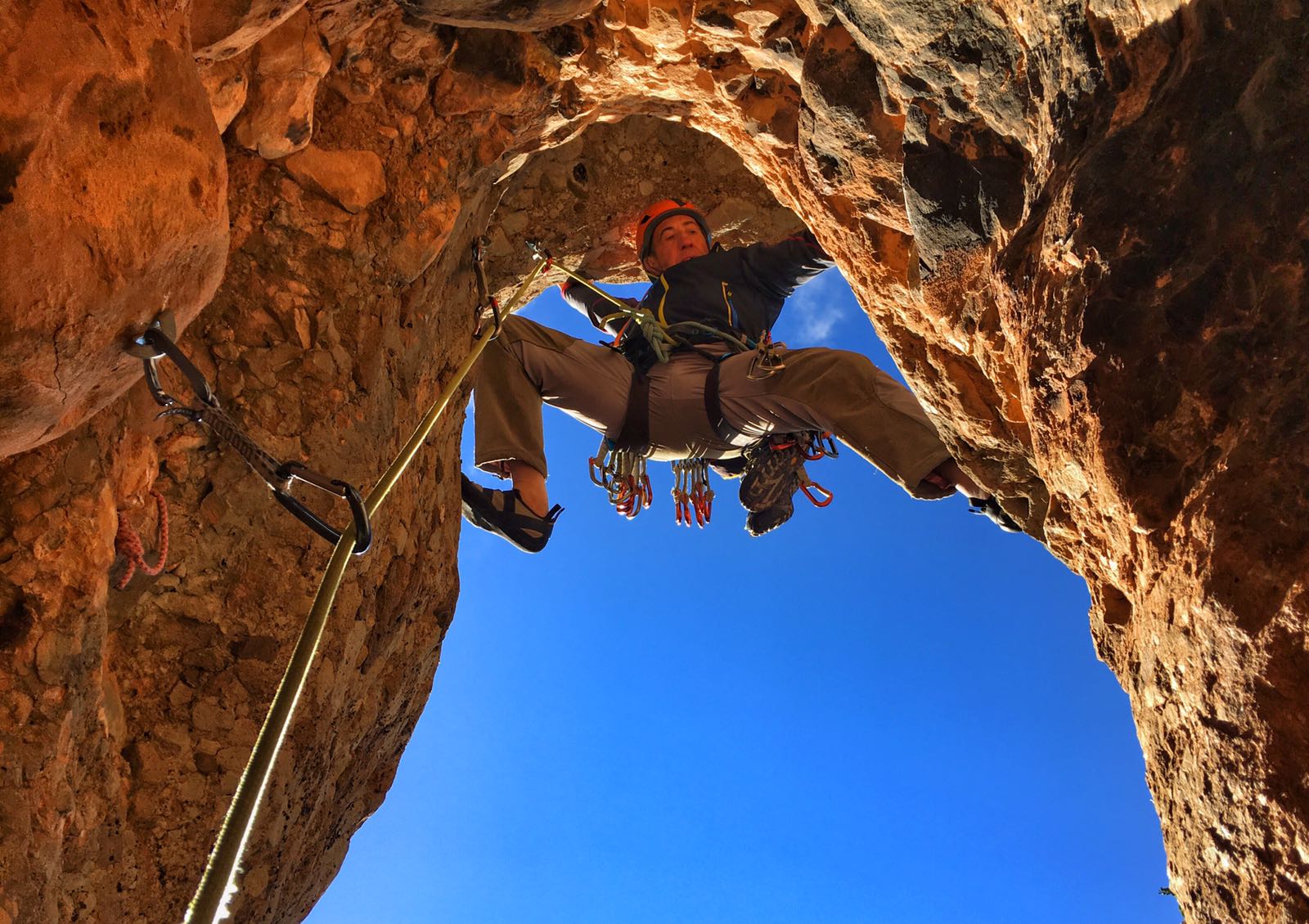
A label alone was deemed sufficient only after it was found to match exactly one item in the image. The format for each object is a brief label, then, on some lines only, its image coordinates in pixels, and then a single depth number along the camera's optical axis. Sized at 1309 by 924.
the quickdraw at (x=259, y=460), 1.68
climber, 3.24
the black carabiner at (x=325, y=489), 1.77
